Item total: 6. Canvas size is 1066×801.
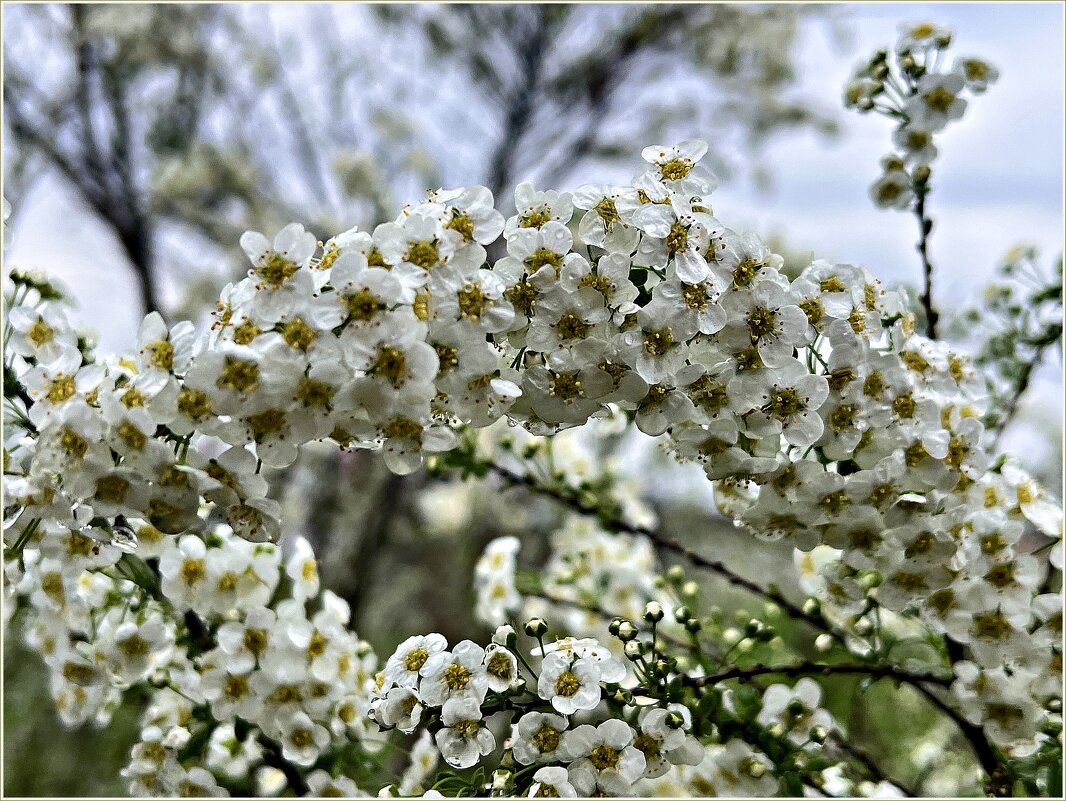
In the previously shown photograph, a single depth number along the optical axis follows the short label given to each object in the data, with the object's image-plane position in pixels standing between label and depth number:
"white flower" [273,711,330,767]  0.15
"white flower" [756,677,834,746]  0.15
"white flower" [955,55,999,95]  0.16
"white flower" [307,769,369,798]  0.16
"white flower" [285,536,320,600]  0.16
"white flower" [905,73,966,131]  0.16
